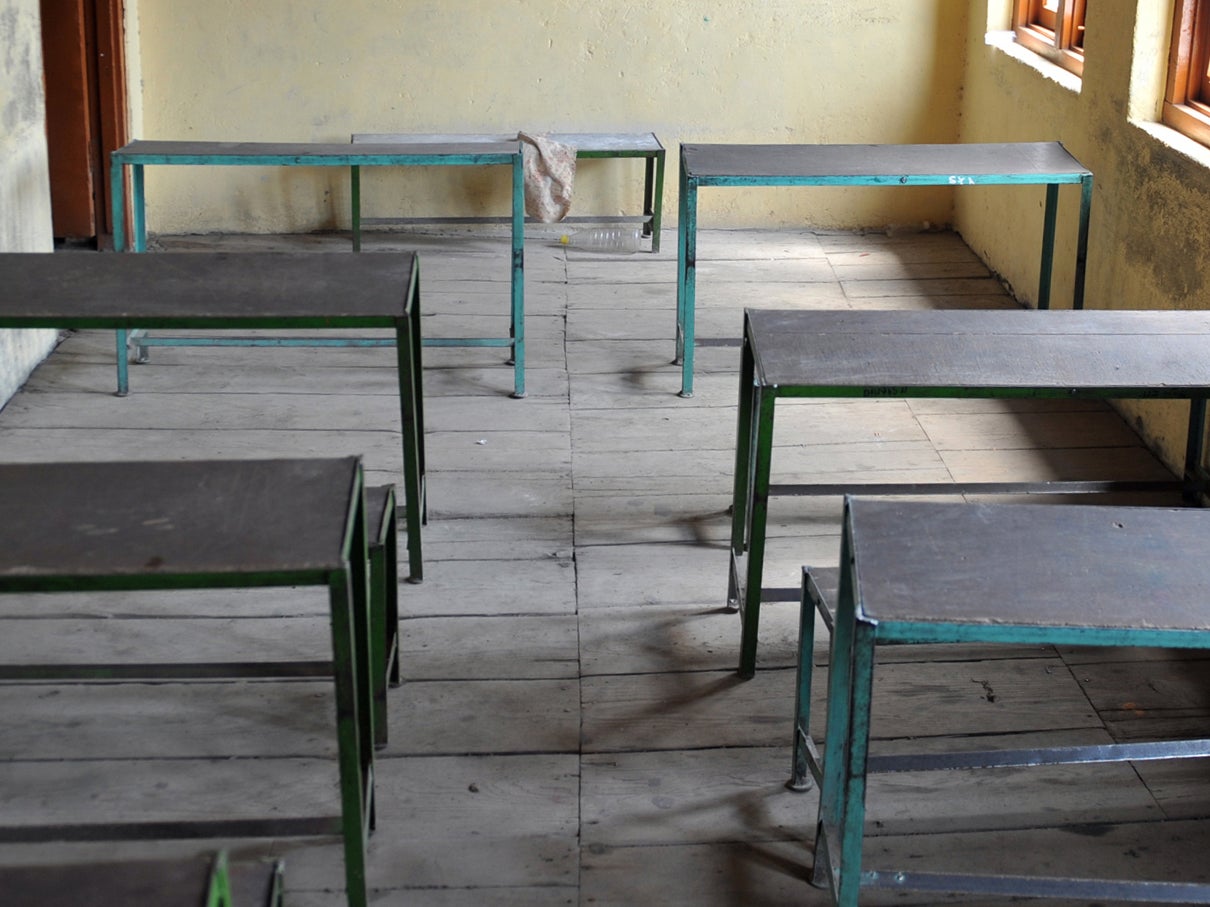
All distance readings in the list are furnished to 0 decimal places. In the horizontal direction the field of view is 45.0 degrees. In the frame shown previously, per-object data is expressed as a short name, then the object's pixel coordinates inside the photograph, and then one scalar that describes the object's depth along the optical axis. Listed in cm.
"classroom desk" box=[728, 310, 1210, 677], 252
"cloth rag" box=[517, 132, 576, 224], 530
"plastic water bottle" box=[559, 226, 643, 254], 577
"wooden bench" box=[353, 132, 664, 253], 536
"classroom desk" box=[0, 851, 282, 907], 128
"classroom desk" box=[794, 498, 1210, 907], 168
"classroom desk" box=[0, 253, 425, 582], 275
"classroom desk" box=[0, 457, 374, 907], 174
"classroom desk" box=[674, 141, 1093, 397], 388
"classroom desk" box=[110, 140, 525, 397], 399
